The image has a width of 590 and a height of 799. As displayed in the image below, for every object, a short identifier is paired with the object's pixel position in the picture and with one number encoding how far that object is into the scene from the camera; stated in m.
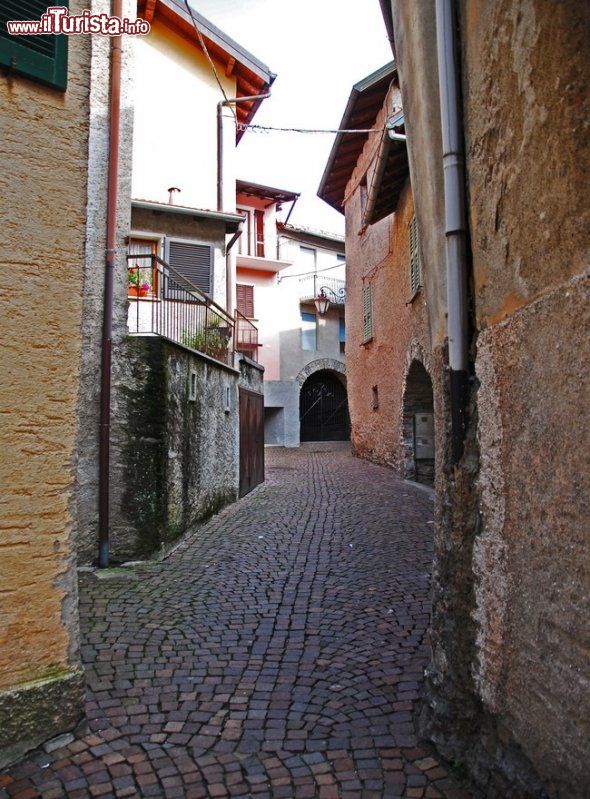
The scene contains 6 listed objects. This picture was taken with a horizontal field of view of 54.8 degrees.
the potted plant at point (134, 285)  8.38
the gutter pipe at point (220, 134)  12.12
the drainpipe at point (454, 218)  2.43
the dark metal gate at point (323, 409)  25.47
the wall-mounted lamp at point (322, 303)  22.19
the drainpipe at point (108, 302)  5.35
